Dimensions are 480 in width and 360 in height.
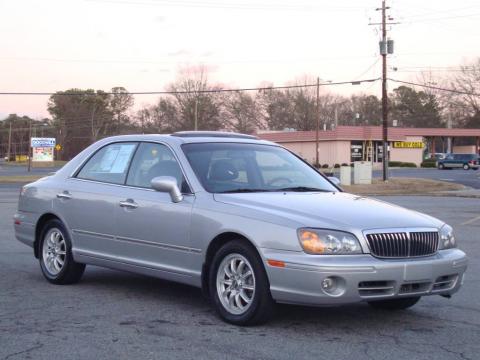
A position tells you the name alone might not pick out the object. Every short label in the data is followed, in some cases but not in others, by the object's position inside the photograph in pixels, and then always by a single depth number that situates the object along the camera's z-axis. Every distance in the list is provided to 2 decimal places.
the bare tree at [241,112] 88.69
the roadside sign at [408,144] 79.56
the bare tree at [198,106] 76.19
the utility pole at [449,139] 89.20
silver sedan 5.37
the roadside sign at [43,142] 78.25
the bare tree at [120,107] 100.22
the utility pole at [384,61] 37.41
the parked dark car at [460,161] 67.12
